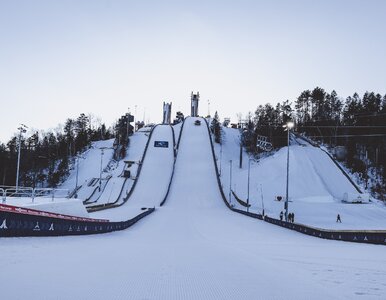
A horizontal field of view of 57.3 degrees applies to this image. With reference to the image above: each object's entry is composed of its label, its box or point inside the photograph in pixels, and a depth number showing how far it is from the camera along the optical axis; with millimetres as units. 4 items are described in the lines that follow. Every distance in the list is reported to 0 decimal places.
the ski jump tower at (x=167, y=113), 128000
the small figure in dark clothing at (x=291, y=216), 34269
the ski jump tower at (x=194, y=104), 126062
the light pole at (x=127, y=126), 88850
